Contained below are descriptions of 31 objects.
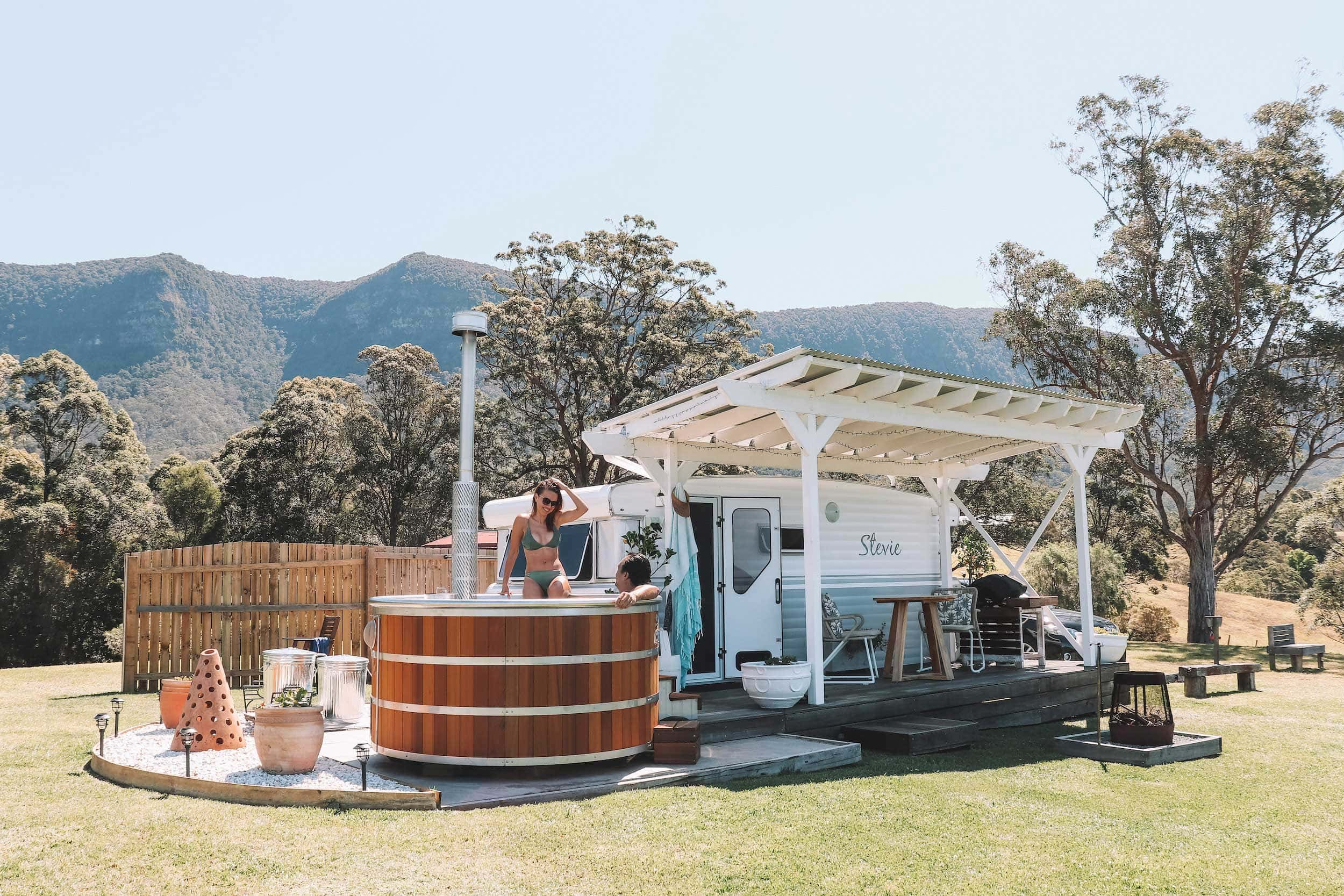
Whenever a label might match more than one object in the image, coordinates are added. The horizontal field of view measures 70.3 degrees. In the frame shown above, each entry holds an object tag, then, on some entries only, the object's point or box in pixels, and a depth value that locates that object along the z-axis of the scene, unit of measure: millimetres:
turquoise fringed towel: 8617
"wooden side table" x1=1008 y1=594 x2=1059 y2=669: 10414
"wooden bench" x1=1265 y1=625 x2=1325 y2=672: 14750
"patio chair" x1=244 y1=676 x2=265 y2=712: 9444
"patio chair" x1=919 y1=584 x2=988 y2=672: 9992
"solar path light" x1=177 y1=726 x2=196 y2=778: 5465
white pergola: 7734
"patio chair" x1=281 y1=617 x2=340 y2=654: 10109
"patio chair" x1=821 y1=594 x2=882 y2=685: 9398
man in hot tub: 6617
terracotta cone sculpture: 6801
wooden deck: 7426
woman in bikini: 6828
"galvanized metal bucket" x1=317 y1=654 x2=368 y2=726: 7965
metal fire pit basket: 7254
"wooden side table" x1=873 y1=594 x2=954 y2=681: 9375
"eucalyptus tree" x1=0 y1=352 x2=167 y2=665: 25047
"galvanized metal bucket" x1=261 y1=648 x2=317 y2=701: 7891
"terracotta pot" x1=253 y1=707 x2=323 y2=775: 5859
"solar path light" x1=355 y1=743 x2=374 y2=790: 5148
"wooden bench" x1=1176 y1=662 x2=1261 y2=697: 11578
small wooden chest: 6297
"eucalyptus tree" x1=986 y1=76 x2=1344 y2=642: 20281
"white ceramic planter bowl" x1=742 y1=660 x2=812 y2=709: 7586
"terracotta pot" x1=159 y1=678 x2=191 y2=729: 7590
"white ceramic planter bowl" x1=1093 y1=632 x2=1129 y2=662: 10609
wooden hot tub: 5805
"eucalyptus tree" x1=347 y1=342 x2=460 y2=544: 29641
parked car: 12078
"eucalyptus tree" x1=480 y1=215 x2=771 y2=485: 25000
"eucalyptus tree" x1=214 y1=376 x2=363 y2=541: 28953
